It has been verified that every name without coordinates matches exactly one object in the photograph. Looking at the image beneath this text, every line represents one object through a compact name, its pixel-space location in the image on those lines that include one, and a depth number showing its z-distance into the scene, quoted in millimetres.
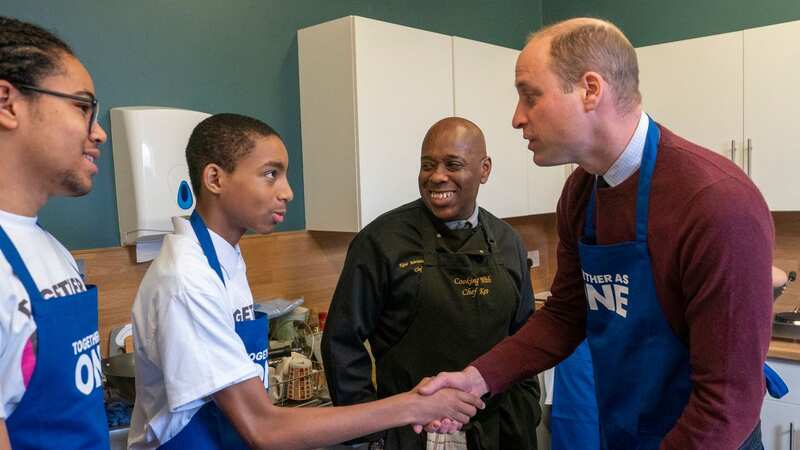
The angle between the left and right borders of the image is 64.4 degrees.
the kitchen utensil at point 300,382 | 1954
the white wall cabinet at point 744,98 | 2572
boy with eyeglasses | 887
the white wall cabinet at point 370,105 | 2350
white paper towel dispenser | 1980
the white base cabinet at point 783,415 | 2348
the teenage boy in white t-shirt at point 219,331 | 1114
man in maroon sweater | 975
